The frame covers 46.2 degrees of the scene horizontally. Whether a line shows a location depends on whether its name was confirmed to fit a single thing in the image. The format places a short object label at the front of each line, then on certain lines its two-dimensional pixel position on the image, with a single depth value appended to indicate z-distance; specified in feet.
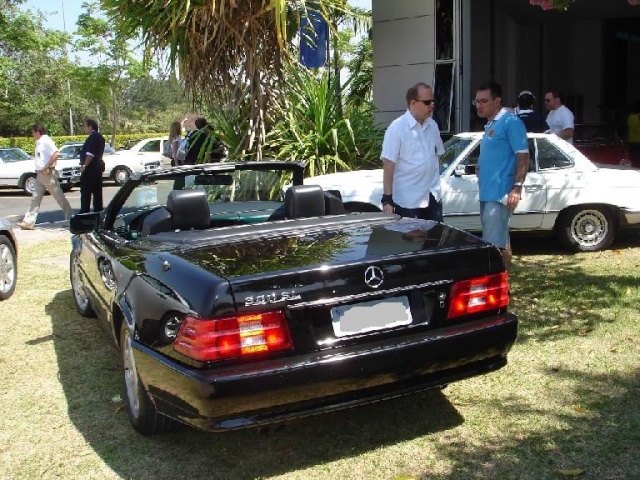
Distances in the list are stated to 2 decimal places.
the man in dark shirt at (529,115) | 30.30
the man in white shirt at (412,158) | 18.34
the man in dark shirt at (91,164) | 39.96
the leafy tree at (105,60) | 95.91
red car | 36.86
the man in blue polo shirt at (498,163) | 18.13
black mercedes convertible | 10.43
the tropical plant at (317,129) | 34.24
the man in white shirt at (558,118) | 32.68
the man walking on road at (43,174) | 40.09
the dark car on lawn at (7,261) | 23.18
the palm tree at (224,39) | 32.37
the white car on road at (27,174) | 70.85
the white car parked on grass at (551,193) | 26.32
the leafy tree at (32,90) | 128.36
